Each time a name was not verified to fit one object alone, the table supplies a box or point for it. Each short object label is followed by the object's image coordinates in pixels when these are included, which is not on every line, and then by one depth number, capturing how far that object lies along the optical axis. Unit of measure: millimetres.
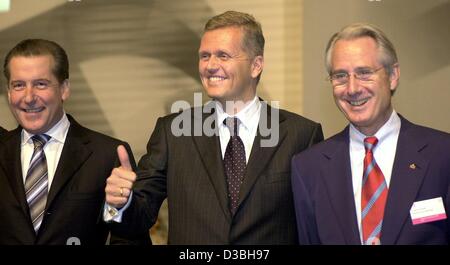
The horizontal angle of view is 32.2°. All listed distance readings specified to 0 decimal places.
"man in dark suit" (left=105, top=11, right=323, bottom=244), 3094
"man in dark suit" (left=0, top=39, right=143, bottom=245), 3250
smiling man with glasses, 2918
